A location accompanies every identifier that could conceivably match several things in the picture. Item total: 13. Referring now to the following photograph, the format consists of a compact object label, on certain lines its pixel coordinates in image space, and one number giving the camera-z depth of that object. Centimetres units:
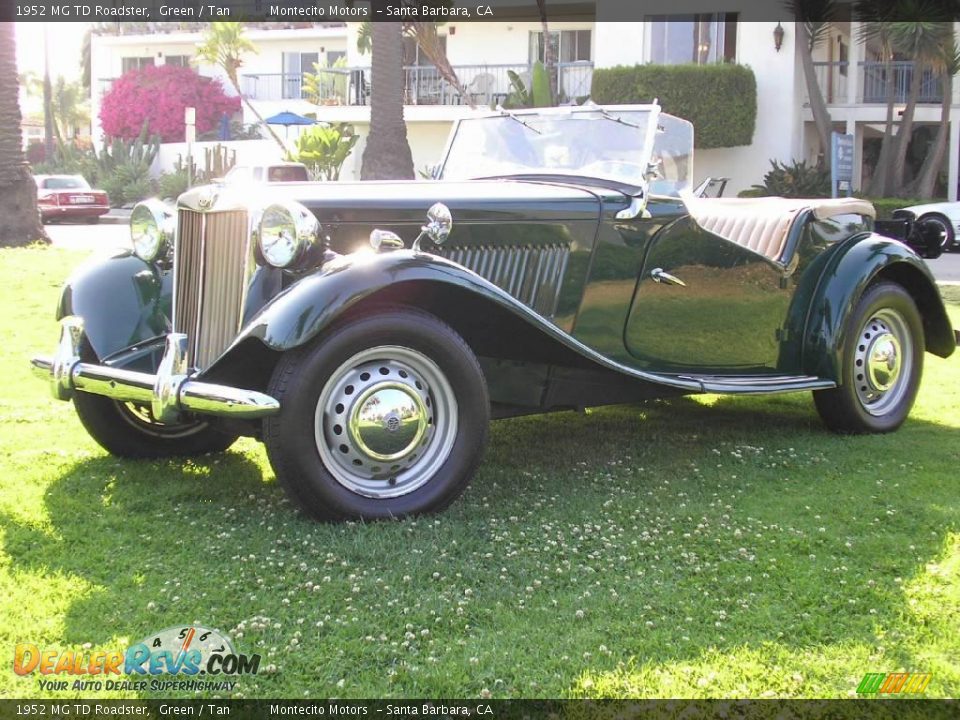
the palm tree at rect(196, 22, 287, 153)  3284
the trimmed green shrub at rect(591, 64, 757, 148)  2220
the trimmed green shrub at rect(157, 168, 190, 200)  2995
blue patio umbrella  2922
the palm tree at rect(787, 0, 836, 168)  2094
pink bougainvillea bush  3719
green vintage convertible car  374
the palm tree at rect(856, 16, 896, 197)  2181
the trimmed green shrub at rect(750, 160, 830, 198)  2100
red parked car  2692
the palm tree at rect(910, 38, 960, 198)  2222
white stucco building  2312
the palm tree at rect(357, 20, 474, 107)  2262
